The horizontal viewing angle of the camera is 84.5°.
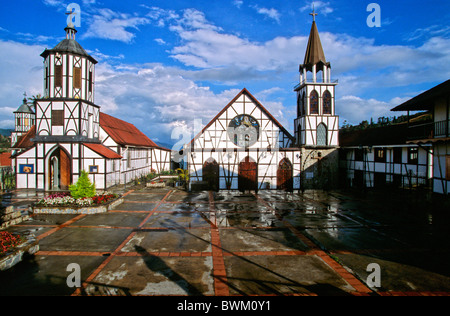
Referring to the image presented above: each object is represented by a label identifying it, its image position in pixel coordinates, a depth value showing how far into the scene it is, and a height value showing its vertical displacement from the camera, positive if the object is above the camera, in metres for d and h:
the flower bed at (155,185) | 23.61 -2.66
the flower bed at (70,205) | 13.84 -2.76
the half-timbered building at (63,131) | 21.05 +2.21
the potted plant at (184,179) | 23.62 -2.09
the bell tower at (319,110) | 24.95 +4.86
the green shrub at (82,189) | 14.65 -1.91
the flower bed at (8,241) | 7.57 -2.74
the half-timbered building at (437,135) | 16.64 +1.64
